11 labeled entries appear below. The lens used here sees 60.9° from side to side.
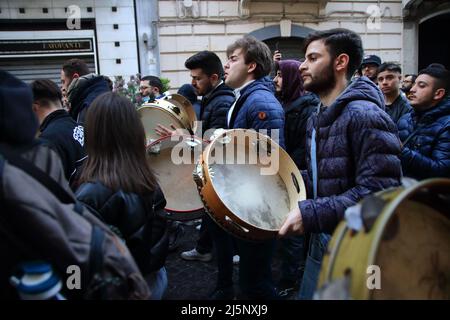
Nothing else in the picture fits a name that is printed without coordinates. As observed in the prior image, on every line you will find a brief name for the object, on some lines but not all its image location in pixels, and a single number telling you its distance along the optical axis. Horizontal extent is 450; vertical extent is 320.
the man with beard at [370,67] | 5.65
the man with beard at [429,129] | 3.18
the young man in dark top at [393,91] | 4.29
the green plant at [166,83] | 8.61
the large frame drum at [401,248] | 0.95
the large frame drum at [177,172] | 3.21
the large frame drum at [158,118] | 3.96
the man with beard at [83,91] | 3.77
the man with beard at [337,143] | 1.78
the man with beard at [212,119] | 3.06
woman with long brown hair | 1.79
